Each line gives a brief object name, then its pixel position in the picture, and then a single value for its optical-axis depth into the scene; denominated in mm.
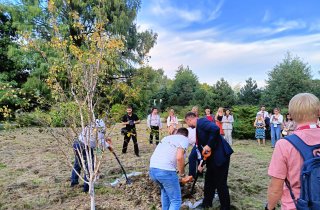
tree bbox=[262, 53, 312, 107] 15299
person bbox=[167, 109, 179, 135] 7076
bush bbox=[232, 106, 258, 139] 10550
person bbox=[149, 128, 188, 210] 2701
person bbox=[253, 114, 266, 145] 9208
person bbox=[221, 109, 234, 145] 8349
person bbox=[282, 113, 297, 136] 7634
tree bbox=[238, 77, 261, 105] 19007
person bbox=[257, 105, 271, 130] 9288
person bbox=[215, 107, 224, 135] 7919
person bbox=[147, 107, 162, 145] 7020
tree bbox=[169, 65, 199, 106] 23824
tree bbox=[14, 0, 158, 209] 3035
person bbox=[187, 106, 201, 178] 4457
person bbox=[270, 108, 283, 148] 8433
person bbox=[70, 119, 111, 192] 2955
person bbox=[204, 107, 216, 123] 6738
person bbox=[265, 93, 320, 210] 1328
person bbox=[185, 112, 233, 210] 3105
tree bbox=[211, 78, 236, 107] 17681
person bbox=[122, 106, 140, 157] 6401
